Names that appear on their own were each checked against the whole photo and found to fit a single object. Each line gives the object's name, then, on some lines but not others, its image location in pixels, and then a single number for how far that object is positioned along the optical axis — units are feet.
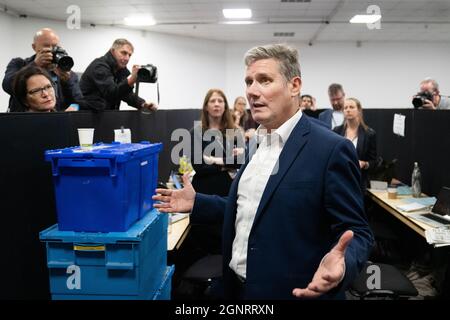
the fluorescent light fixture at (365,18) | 23.22
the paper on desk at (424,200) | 10.27
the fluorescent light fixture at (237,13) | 22.06
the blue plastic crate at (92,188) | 5.01
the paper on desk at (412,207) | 9.74
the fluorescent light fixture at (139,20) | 23.59
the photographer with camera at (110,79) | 8.40
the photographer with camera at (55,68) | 7.64
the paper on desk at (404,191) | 11.75
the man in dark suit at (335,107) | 15.56
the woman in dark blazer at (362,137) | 12.51
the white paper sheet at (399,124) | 13.53
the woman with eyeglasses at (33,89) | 6.09
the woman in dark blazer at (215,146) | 9.22
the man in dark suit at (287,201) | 3.65
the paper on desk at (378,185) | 12.50
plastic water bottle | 11.19
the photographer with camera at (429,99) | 12.08
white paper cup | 6.03
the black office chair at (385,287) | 7.09
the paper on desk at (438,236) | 7.56
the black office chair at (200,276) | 7.57
